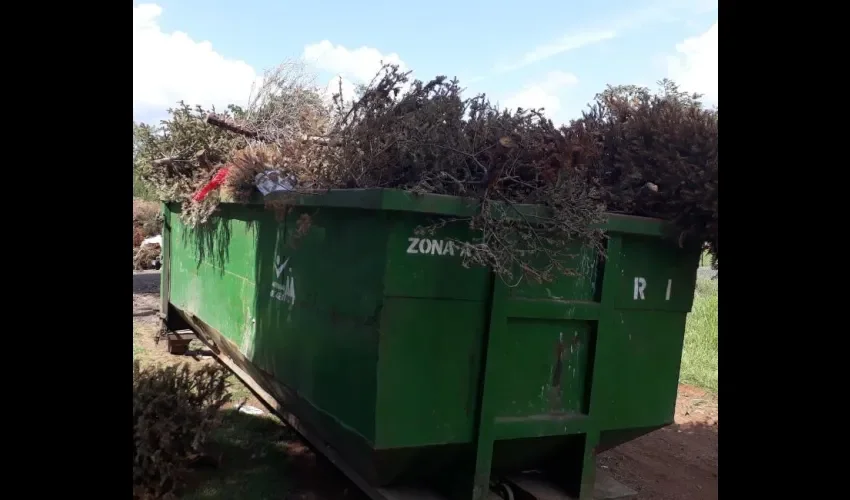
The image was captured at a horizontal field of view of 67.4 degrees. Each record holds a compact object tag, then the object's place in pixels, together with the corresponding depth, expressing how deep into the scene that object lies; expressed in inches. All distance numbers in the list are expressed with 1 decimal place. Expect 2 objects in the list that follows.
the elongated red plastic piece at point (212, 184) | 189.2
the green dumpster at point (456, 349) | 109.7
